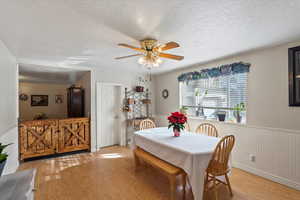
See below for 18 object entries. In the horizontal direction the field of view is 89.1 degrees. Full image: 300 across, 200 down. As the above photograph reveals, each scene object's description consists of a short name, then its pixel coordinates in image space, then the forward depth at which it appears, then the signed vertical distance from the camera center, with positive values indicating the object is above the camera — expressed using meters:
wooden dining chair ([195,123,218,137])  3.15 -0.66
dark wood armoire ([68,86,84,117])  4.83 -0.07
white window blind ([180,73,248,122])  3.35 +0.13
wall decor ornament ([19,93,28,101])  6.42 +0.13
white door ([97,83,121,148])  4.76 -0.48
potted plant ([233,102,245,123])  3.27 -0.23
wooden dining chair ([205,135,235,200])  2.08 -0.85
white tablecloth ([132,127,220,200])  1.92 -0.74
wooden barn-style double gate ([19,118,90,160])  3.73 -0.96
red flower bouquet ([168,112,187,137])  2.75 -0.39
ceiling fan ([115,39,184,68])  2.36 +0.75
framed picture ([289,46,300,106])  2.46 +0.38
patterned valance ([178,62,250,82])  3.18 +0.67
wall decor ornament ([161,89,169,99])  5.29 +0.21
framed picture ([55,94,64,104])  7.16 +0.04
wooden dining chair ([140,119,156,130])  3.88 -0.64
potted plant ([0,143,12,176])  1.14 -0.45
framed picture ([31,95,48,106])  6.68 +0.00
